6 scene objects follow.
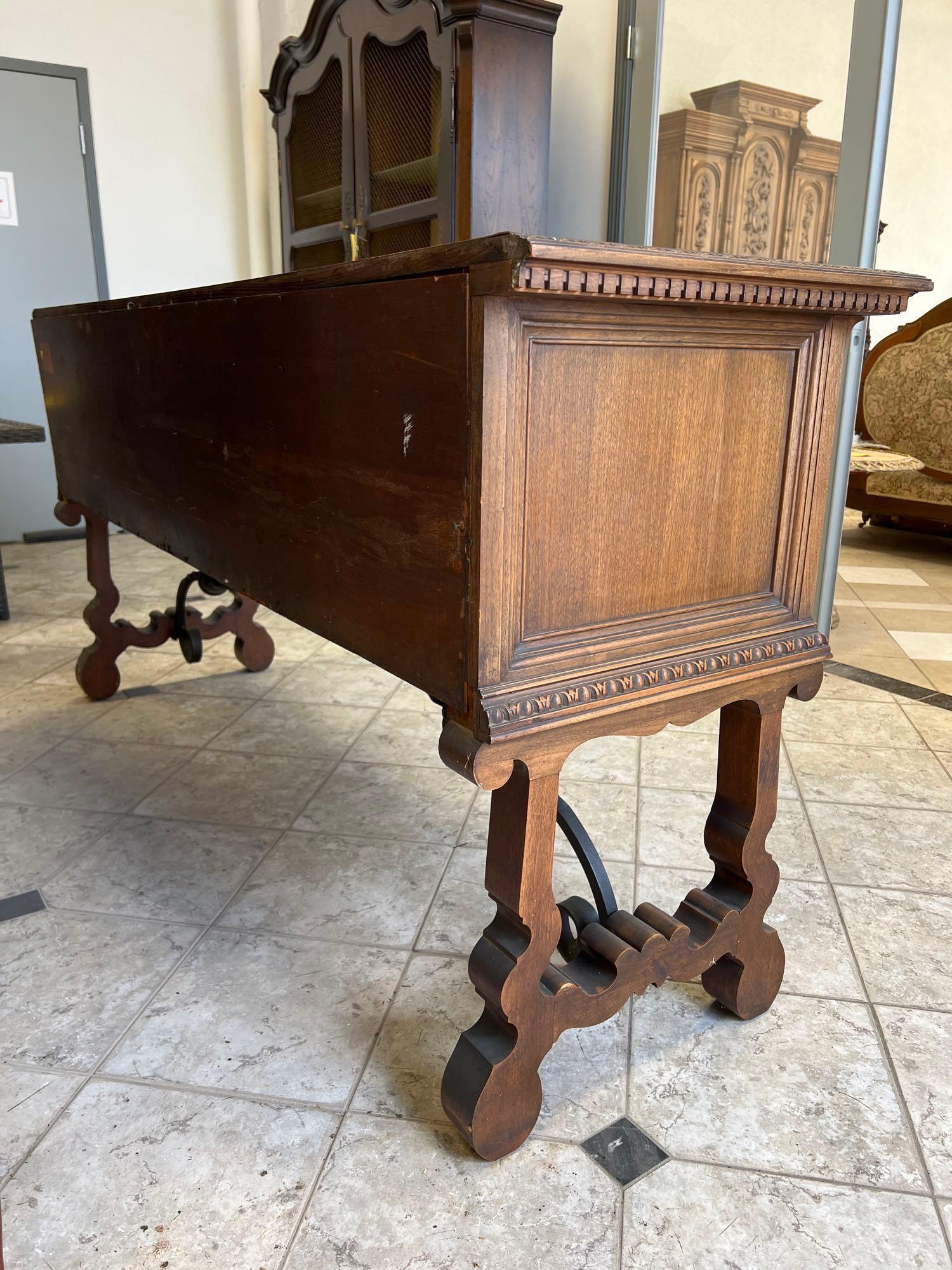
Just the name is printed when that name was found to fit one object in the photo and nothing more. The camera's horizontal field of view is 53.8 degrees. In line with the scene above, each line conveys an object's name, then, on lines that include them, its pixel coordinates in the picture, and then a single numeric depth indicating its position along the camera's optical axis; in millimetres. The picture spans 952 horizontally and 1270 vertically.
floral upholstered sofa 4500
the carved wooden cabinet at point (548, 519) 865
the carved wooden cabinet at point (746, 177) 2867
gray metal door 4473
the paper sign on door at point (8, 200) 4484
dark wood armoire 2824
